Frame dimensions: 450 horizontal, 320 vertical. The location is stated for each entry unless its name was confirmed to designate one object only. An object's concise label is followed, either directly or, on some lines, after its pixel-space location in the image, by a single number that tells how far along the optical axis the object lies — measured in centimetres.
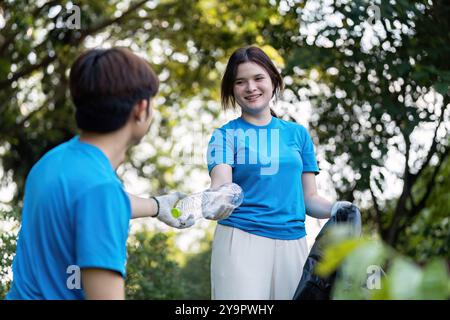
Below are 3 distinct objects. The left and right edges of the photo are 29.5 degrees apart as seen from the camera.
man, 191
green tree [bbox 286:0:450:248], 536
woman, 303
